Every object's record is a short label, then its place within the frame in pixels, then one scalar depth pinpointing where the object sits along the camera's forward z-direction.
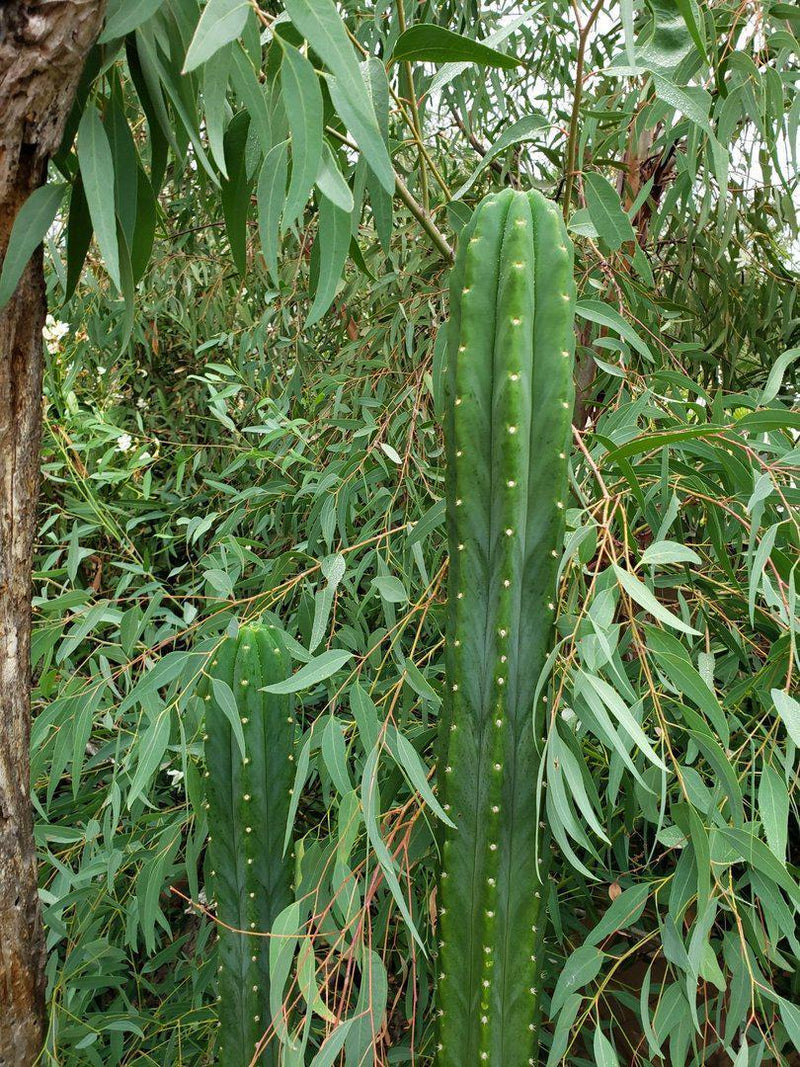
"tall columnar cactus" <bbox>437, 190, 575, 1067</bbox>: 0.82
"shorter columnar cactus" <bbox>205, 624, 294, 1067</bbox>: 1.04
